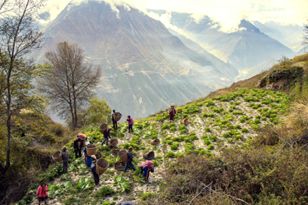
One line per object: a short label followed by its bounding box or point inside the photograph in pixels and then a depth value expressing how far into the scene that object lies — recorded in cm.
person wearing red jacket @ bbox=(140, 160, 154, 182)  1969
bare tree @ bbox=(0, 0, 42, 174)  2333
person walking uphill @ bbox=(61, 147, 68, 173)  2322
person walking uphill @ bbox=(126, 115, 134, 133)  2981
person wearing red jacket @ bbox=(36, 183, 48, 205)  1916
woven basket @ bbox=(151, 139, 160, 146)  2626
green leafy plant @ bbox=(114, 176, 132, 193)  1873
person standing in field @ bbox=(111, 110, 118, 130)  3019
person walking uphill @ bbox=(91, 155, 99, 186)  2022
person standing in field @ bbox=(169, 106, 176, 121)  3228
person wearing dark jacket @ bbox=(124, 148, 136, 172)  2131
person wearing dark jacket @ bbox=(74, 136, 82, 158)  2545
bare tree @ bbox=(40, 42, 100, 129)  4844
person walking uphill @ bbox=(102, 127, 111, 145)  2688
